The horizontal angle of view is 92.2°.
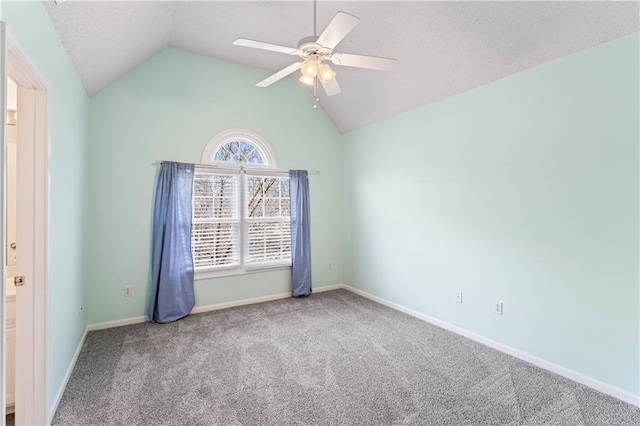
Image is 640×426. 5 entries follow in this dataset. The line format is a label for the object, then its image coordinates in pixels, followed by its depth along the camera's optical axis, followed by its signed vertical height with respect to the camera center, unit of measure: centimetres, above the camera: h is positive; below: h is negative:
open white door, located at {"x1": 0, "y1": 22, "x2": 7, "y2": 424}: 123 +14
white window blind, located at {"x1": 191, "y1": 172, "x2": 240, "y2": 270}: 399 -12
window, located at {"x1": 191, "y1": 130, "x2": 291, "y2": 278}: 402 +6
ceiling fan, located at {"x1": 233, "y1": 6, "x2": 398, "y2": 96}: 186 +109
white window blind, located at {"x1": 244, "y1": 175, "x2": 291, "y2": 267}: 436 -11
